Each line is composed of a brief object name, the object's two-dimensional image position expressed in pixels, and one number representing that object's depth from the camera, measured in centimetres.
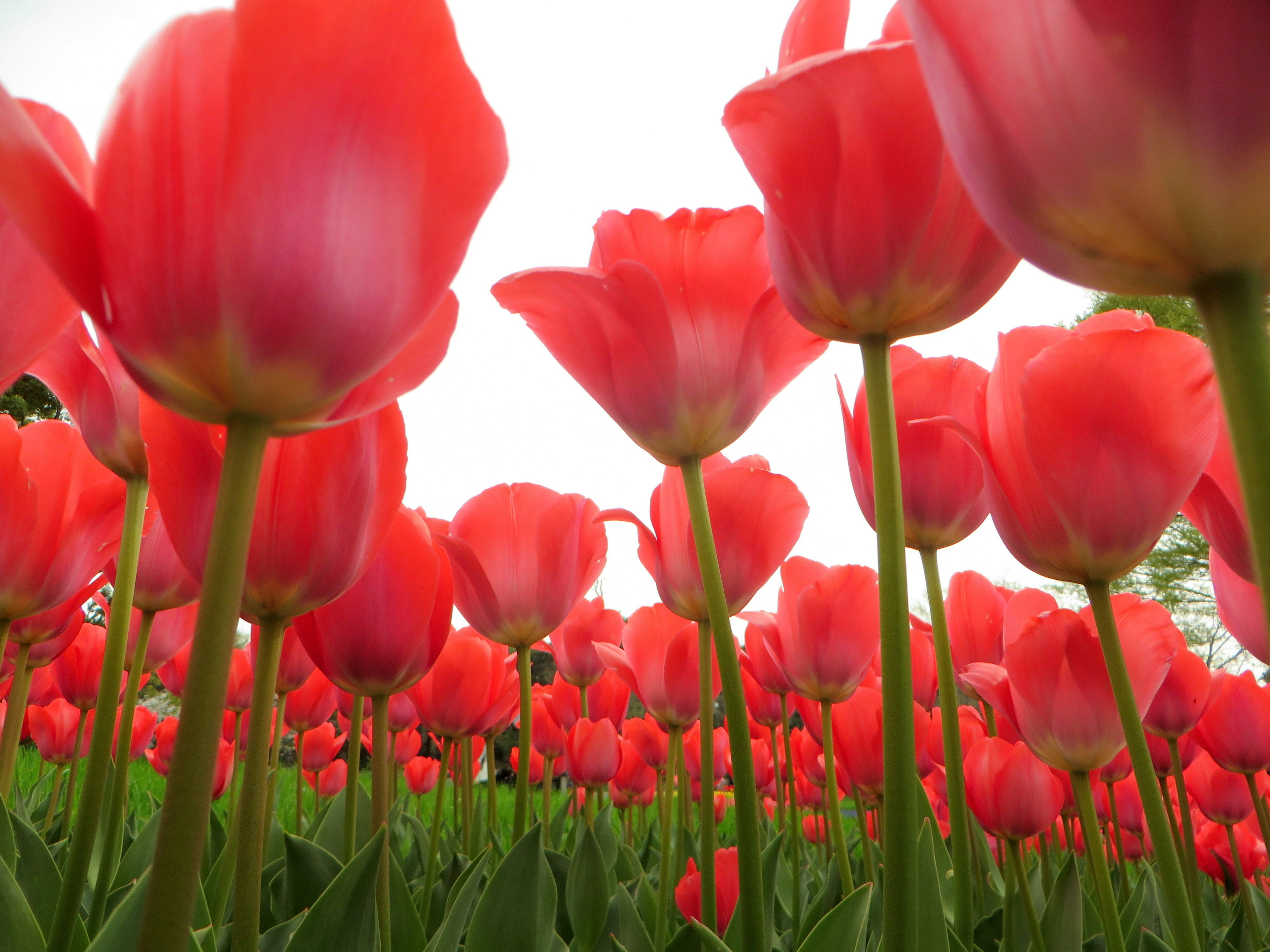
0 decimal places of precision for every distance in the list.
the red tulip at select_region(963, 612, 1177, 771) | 28
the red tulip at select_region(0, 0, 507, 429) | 13
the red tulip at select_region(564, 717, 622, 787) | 66
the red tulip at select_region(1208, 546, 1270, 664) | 28
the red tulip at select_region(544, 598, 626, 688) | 62
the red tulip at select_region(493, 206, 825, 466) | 24
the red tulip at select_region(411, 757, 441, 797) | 226
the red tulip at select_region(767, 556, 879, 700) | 39
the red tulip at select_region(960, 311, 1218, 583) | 20
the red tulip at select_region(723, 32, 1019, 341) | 17
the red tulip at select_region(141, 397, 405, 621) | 20
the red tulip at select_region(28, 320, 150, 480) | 27
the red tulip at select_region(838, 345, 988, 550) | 29
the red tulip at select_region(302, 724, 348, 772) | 189
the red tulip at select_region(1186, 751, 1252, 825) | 55
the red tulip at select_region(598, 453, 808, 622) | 33
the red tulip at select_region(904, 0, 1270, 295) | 9
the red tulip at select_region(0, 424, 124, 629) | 29
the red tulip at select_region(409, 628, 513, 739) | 44
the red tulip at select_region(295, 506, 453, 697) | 27
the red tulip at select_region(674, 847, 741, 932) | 35
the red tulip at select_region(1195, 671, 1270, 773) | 45
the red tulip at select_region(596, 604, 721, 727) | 48
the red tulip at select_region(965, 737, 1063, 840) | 40
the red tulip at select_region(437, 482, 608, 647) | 38
